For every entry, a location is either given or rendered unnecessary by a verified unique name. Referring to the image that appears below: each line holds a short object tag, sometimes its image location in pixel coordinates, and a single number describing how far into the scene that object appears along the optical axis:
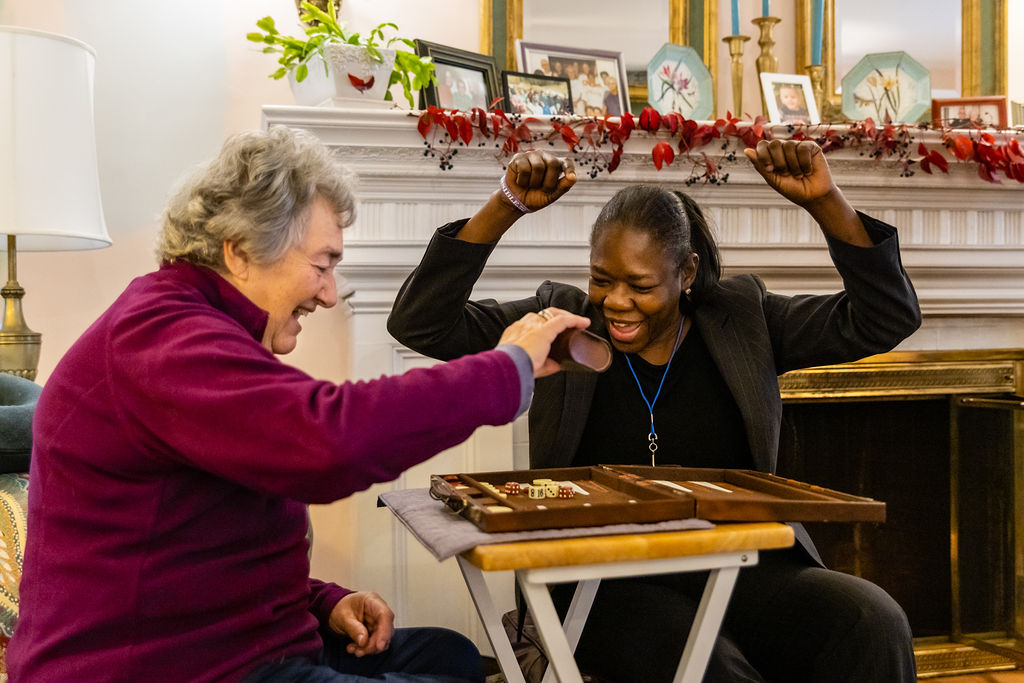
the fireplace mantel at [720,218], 2.10
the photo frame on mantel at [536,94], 2.27
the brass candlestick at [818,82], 2.55
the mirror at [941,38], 2.64
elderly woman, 0.91
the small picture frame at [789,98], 2.43
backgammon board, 1.04
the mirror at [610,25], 2.47
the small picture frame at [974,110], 2.41
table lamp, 1.92
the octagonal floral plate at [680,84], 2.43
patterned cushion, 1.34
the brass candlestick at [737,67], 2.47
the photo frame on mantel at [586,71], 2.39
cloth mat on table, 0.98
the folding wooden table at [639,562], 0.97
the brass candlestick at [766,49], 2.48
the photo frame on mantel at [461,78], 2.23
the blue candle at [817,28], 2.60
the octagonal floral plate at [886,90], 2.51
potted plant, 2.08
